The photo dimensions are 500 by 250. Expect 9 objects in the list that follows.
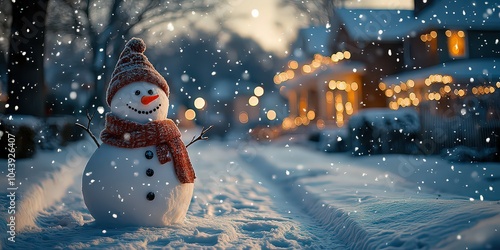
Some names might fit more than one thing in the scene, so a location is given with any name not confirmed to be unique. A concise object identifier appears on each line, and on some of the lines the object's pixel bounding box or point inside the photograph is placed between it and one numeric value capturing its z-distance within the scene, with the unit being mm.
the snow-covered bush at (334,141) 17859
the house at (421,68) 15039
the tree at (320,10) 35312
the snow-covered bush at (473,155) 12430
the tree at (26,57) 13062
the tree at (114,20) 19828
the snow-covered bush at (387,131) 15375
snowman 5484
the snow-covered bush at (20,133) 10977
